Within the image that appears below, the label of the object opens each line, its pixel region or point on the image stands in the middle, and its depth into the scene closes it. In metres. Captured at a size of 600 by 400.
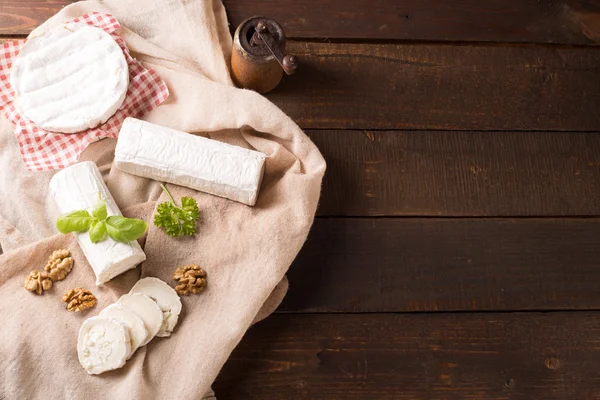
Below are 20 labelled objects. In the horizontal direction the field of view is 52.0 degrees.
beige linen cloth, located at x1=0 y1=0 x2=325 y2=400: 1.14
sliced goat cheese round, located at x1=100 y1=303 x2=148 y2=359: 1.12
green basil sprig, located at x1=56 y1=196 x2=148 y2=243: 1.13
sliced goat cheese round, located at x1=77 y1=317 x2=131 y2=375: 1.11
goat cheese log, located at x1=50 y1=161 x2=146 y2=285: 1.14
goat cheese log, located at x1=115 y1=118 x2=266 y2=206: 1.21
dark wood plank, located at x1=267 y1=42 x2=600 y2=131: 1.44
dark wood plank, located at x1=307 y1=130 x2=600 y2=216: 1.40
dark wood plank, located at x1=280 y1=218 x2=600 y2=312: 1.34
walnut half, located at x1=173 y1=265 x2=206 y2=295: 1.19
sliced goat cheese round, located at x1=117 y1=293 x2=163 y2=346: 1.14
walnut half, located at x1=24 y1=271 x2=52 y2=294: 1.17
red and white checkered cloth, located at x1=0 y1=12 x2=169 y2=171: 1.26
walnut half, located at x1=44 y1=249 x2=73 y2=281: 1.18
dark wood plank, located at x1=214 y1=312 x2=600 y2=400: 1.29
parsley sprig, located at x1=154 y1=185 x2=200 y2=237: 1.20
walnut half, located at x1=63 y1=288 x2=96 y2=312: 1.16
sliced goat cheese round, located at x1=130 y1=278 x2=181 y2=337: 1.16
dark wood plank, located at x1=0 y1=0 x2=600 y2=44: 1.47
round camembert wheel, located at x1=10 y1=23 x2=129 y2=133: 1.26
